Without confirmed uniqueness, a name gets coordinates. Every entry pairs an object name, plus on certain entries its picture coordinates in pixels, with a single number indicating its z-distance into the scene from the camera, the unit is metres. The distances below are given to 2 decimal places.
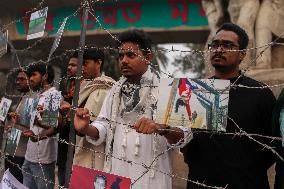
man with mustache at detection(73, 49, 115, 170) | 1.77
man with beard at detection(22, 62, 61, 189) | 2.32
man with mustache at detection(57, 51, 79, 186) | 2.22
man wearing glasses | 1.42
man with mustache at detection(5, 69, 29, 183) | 2.19
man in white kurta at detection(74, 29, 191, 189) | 1.56
